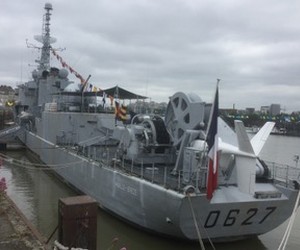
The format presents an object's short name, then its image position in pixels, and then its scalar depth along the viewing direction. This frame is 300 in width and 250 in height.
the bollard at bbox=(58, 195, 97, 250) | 4.32
